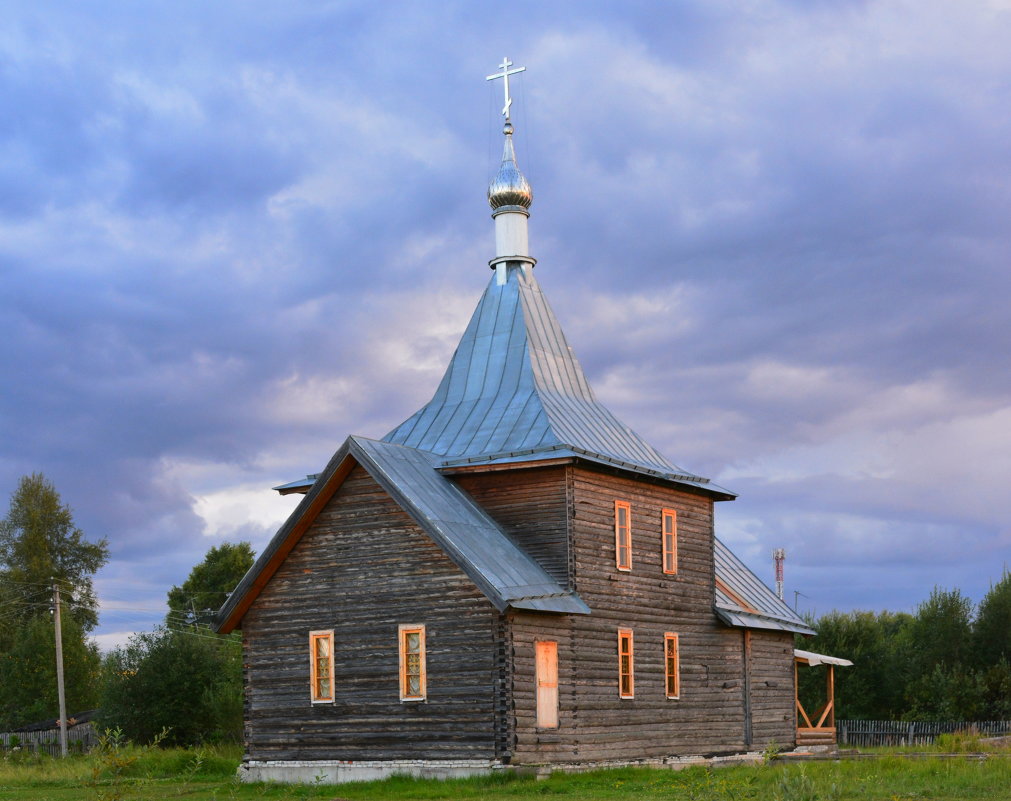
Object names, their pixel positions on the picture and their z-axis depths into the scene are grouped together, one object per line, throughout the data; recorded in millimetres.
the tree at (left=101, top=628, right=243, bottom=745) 43281
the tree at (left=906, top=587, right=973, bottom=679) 51469
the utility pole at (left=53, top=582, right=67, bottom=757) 44469
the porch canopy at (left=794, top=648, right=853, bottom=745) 37750
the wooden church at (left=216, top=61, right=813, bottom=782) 25812
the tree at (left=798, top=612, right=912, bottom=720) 52594
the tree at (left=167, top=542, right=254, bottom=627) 74750
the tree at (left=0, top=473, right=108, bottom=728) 57812
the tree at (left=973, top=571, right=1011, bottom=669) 51344
